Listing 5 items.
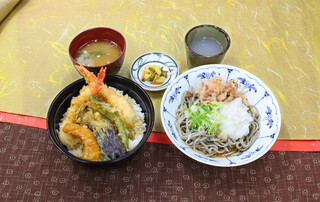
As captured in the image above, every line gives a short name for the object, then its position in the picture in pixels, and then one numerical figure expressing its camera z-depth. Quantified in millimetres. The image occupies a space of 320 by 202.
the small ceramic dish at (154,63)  459
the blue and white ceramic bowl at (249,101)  346
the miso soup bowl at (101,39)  433
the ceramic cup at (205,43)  444
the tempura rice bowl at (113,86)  350
